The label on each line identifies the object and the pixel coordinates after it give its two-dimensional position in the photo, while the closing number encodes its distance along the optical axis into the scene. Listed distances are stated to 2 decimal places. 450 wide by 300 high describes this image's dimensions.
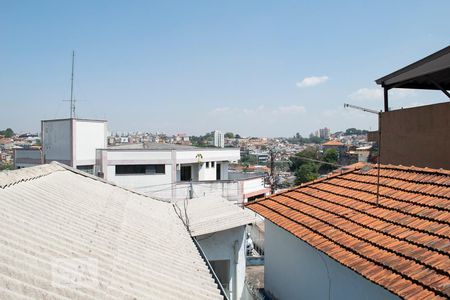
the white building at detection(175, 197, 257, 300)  8.91
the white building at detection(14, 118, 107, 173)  28.09
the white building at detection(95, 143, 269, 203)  28.03
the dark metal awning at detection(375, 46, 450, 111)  8.08
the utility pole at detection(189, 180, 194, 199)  27.08
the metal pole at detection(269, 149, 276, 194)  25.27
